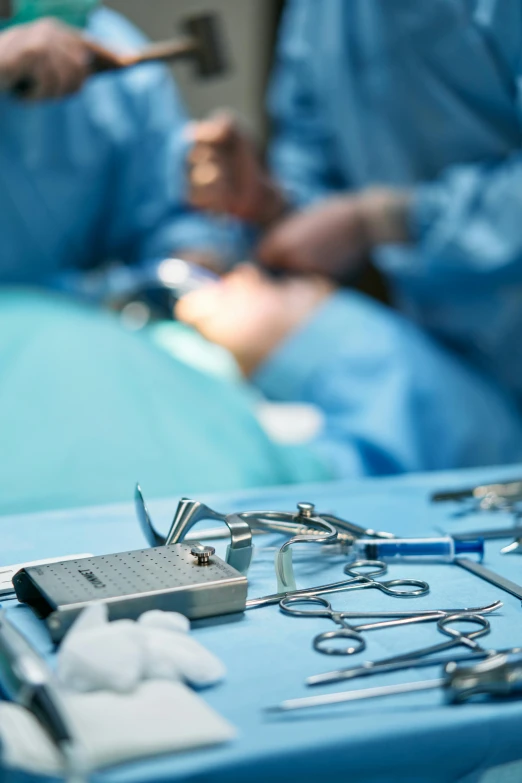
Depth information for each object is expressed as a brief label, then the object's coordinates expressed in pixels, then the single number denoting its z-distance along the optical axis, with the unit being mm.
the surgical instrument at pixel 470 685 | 473
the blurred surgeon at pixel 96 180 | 1740
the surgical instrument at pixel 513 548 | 751
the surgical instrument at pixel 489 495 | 911
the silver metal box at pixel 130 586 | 549
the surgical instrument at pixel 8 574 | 627
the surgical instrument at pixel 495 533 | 793
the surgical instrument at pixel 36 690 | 403
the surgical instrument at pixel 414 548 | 706
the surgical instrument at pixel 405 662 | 499
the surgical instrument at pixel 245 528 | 637
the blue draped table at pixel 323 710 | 430
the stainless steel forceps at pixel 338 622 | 542
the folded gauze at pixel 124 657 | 466
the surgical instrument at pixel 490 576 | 652
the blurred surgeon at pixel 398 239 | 1471
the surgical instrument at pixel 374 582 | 639
